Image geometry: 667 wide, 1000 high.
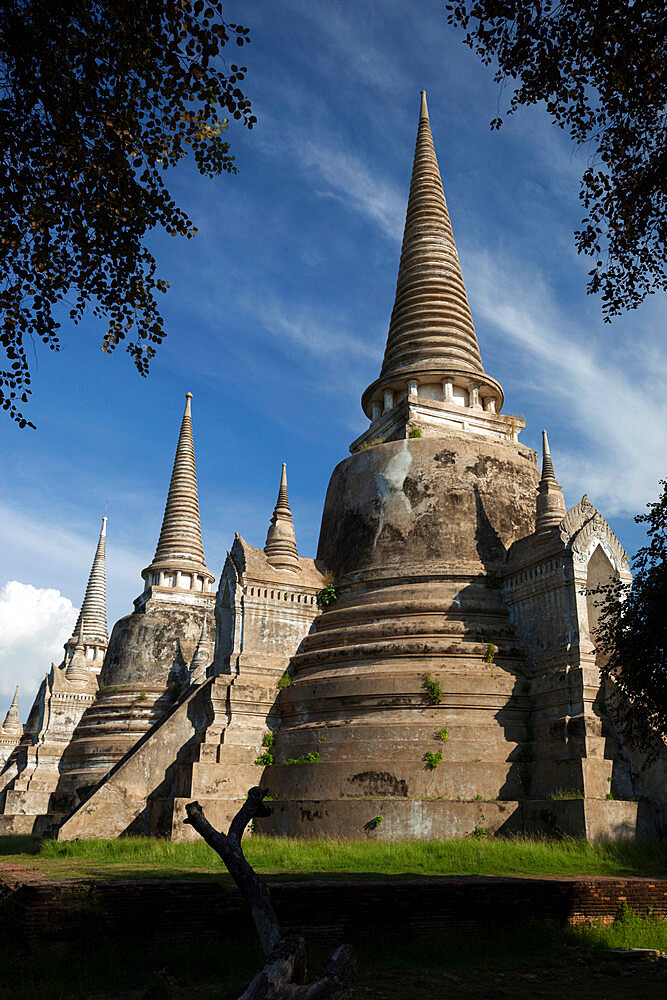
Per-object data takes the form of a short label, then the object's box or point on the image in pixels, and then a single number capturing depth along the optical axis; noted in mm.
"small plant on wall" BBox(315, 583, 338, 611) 20125
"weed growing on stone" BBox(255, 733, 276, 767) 17125
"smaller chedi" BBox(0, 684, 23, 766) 41656
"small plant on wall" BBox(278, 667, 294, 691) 18622
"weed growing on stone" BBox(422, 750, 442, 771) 15110
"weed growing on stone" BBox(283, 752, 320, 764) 16125
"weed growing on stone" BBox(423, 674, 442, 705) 16078
